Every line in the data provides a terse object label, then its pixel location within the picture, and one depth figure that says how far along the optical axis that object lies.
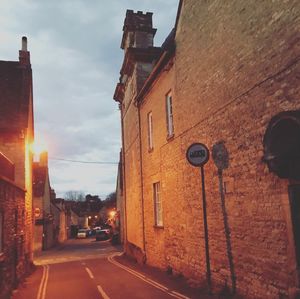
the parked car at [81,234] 71.29
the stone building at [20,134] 19.94
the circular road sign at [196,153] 10.11
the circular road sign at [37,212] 36.52
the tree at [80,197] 188.23
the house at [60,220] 50.46
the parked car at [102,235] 56.69
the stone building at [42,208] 37.22
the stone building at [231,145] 7.73
